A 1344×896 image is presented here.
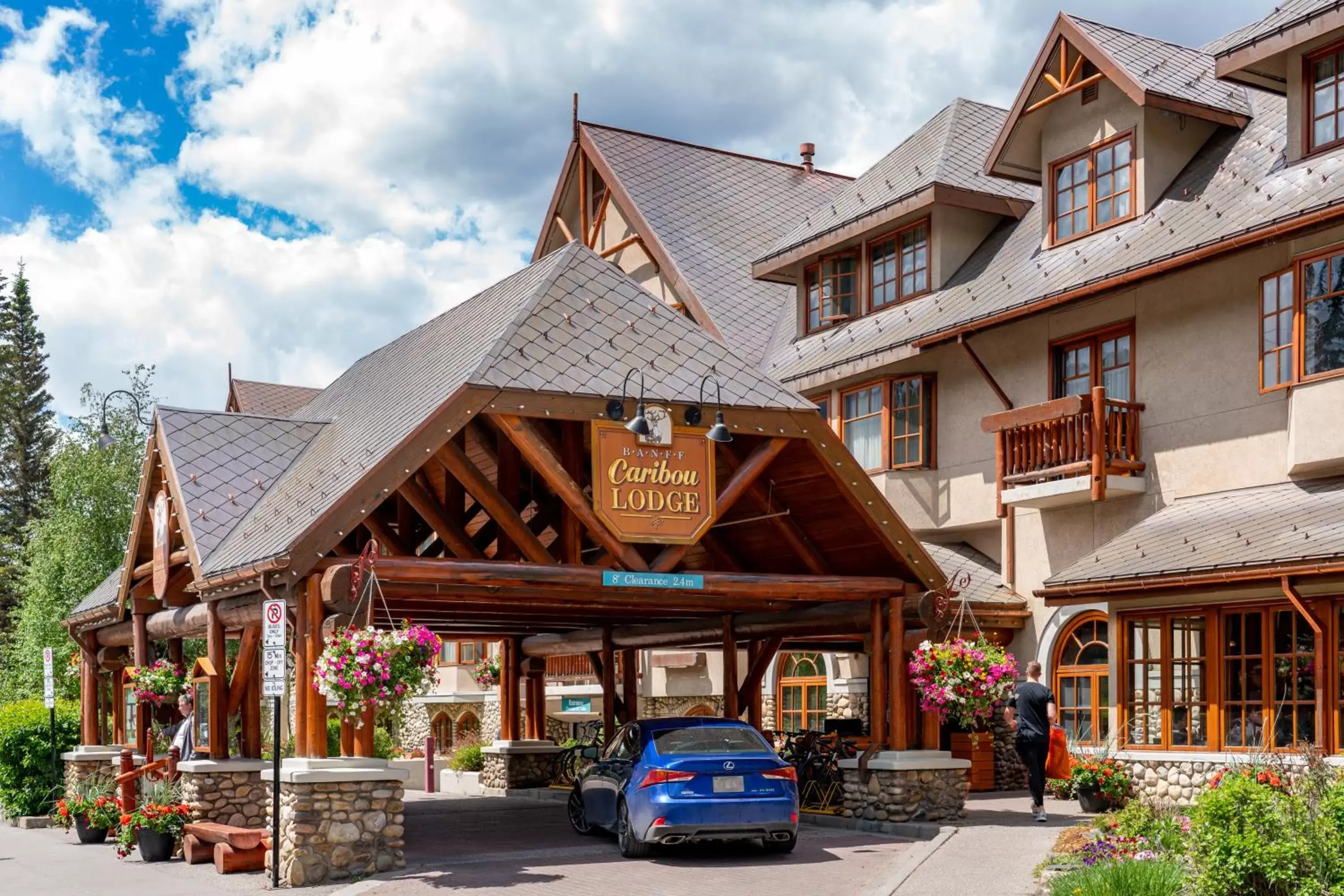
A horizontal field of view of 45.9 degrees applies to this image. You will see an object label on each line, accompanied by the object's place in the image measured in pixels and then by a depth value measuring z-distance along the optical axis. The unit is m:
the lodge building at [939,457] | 17.16
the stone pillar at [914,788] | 18.48
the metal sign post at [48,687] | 22.64
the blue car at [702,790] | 15.20
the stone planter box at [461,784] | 30.20
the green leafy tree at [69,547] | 38.34
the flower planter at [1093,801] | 19.05
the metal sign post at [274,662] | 14.45
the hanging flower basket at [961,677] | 18.11
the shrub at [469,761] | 33.50
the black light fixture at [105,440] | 24.98
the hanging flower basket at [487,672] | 34.91
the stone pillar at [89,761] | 24.50
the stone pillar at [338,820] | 14.97
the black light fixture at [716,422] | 16.72
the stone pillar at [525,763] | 28.03
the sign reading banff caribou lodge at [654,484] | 17.03
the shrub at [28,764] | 24.97
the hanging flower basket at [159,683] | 21.08
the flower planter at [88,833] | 20.59
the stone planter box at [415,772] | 34.03
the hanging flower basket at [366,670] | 14.87
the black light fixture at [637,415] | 16.30
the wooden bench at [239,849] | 16.14
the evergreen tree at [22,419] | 63.47
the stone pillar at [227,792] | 18.23
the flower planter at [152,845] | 17.86
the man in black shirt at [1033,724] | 18.09
